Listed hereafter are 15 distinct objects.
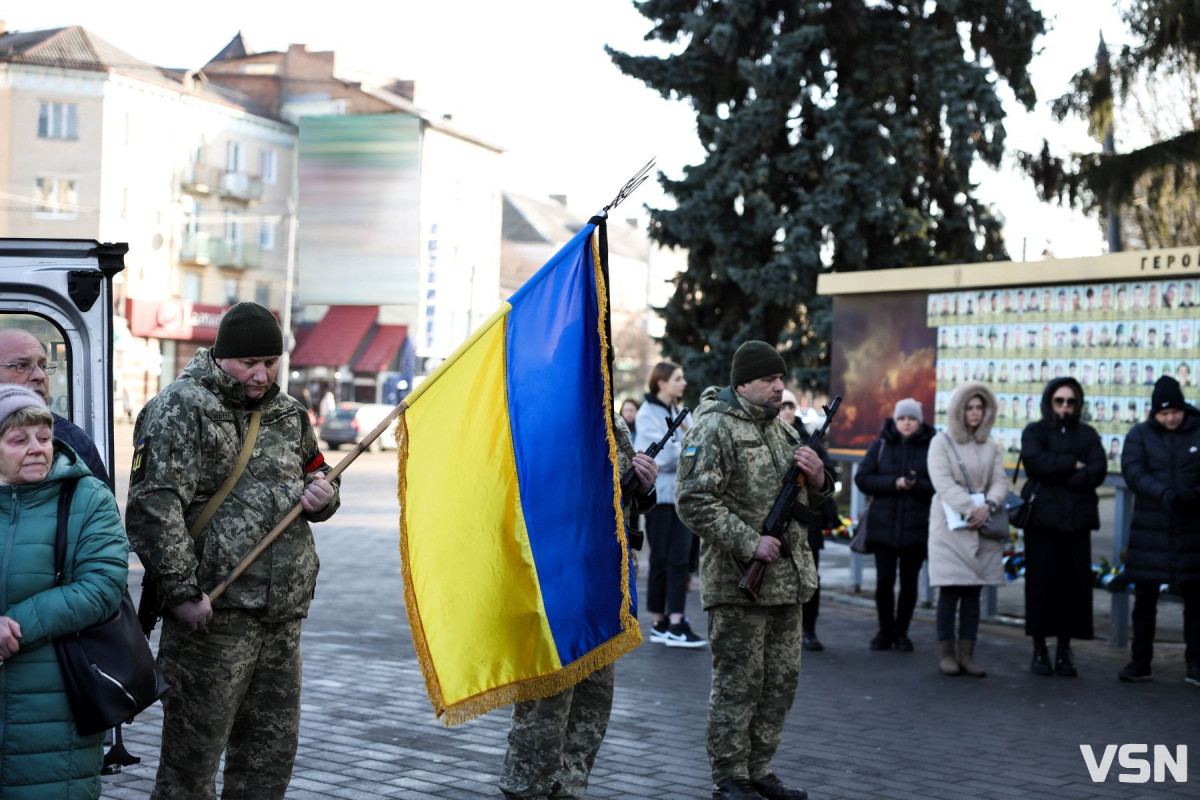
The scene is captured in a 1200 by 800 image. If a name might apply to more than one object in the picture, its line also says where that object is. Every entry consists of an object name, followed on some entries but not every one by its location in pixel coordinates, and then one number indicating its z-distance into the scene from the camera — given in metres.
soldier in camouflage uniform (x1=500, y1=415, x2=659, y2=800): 5.52
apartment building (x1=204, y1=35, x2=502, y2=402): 65.05
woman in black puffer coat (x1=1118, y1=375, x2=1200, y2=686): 9.34
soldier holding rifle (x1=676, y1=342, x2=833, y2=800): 6.24
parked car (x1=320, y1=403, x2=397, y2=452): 39.75
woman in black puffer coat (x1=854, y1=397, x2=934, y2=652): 10.49
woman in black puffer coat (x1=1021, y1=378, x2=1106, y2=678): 9.80
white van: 5.21
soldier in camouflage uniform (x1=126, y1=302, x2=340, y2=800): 4.66
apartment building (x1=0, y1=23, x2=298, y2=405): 54.78
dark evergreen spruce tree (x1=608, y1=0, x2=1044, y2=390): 21.86
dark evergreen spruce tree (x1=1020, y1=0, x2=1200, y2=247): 16.80
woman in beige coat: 9.71
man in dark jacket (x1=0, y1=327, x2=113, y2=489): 4.52
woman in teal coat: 3.95
